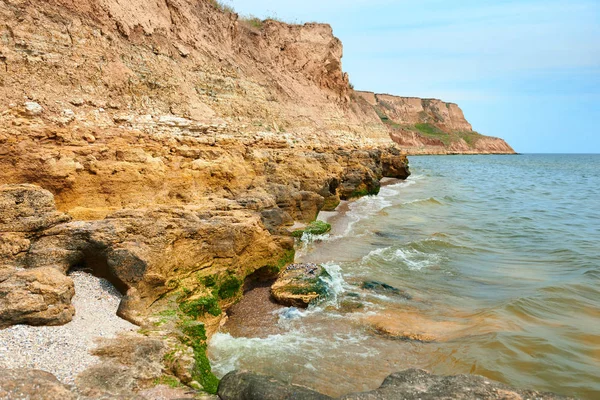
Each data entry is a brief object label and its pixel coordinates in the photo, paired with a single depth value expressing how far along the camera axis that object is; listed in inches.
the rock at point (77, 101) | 356.5
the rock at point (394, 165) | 1269.7
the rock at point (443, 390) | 129.7
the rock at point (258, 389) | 134.0
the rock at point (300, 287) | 288.4
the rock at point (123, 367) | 136.6
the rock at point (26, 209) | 208.1
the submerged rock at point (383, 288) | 315.3
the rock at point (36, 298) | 160.2
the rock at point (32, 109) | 319.8
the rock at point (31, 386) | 118.4
